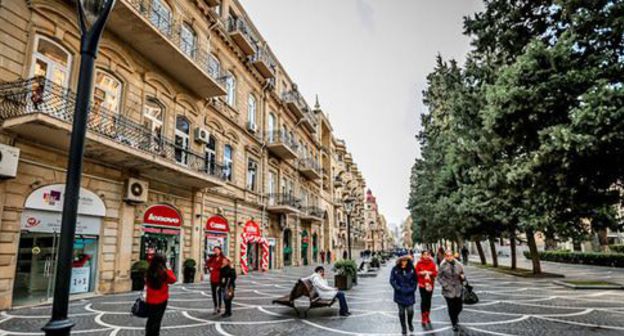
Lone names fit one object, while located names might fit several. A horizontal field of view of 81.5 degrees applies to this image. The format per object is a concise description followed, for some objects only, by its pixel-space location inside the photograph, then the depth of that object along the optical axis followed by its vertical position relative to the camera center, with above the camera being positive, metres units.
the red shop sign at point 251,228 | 22.43 +0.66
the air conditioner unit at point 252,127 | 23.44 +7.27
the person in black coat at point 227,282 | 8.66 -1.03
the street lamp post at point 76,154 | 2.79 +0.71
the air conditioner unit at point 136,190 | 12.93 +1.78
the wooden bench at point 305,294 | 8.72 -1.39
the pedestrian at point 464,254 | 30.84 -1.37
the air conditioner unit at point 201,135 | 17.20 +4.92
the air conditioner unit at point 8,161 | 8.82 +1.94
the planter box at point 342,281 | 14.08 -1.65
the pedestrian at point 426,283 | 7.96 -0.99
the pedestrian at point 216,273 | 8.97 -0.83
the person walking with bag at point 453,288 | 7.27 -0.99
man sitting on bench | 8.77 -1.31
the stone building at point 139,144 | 9.57 +3.49
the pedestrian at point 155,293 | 5.37 -0.79
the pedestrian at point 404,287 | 7.09 -0.96
